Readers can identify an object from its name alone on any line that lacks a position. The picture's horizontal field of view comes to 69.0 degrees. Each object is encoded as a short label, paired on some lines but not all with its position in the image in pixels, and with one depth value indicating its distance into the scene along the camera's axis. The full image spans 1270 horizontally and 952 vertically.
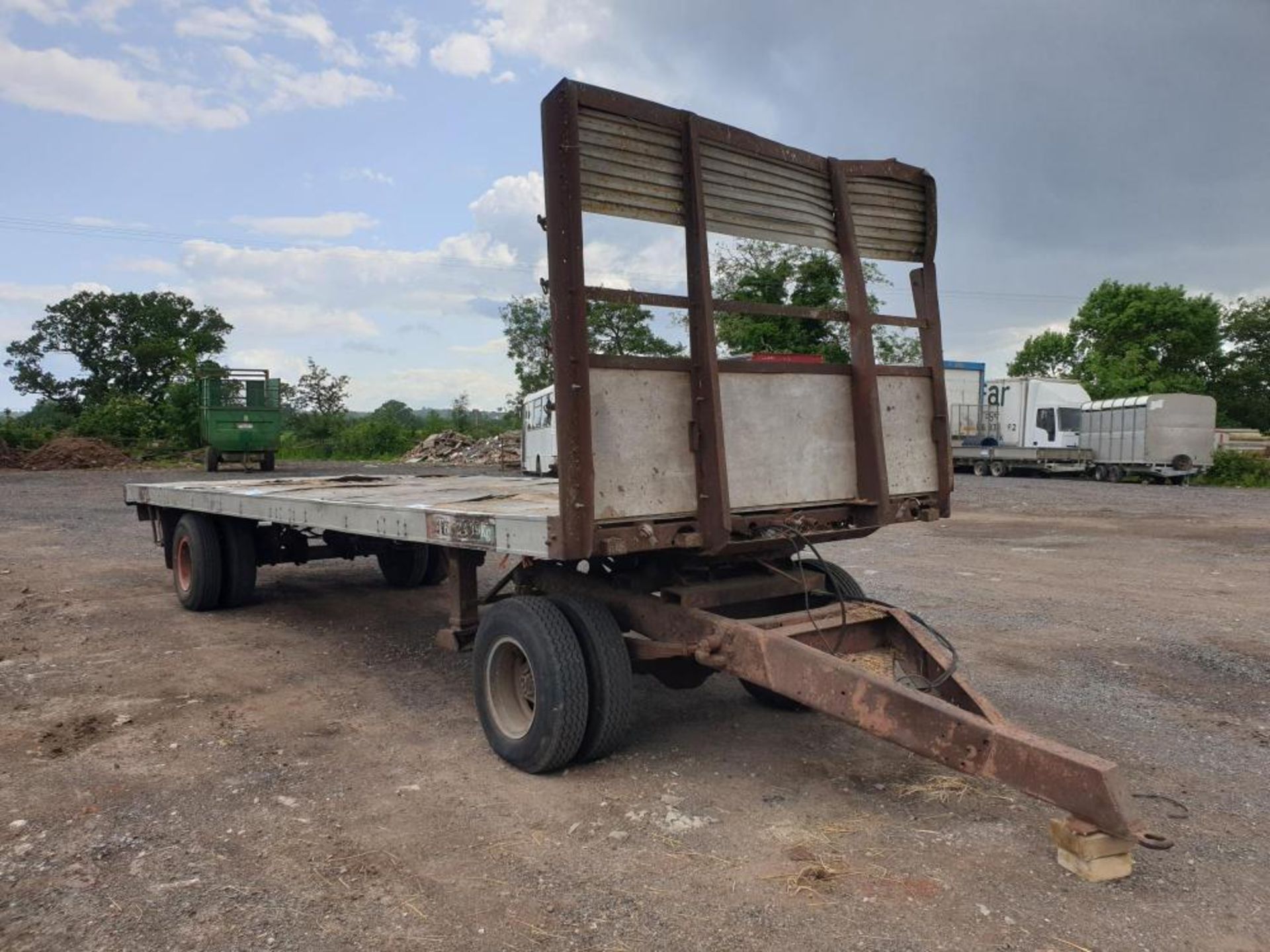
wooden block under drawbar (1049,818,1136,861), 3.13
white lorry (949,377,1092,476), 29.69
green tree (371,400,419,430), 48.35
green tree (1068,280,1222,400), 48.81
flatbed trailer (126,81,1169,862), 3.75
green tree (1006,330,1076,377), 57.19
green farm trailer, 25.42
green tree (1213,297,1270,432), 54.25
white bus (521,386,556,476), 20.38
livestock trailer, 25.73
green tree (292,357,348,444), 51.38
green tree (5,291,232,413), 55.03
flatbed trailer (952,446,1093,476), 29.16
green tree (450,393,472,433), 47.12
